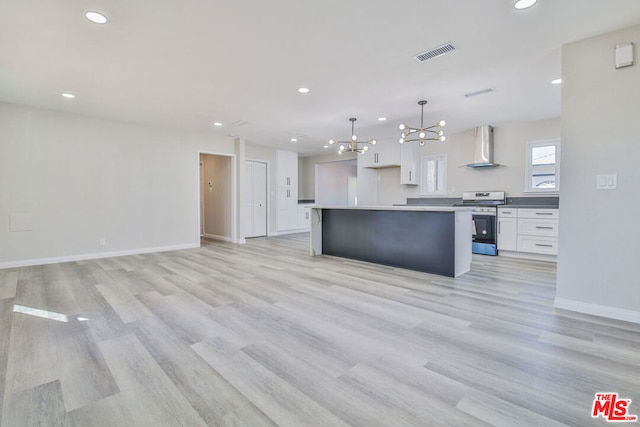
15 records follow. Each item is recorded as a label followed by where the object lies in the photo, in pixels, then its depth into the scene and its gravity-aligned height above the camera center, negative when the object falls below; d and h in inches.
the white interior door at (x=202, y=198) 331.9 +6.9
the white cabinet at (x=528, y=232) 193.5 -18.6
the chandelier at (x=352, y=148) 198.1 +40.1
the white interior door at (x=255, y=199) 313.0 +5.5
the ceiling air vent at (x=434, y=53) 112.2 +60.0
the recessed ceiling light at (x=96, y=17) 92.4 +59.6
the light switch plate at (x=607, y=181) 102.1 +8.3
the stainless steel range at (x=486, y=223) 216.1 -13.4
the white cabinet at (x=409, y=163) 266.8 +38.4
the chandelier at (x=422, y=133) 159.0 +41.4
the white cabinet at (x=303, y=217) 364.8 -15.5
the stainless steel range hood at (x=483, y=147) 227.5 +45.0
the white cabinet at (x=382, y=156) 274.7 +47.4
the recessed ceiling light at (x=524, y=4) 86.3 +59.6
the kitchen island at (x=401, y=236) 153.3 -18.5
